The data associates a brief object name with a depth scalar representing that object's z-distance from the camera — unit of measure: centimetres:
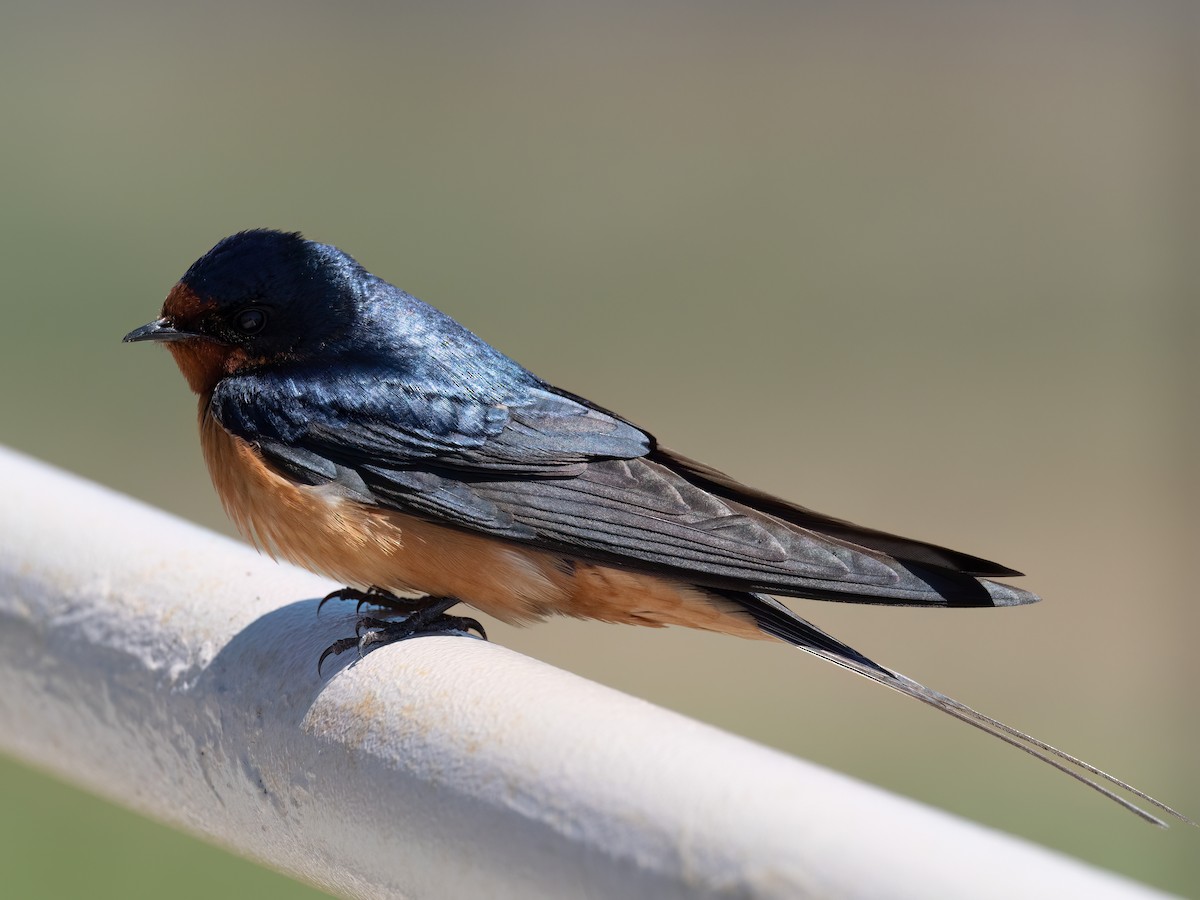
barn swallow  324
